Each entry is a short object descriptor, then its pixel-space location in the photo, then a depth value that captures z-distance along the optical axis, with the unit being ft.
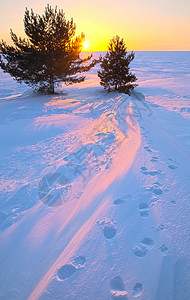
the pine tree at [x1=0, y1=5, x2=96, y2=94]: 25.45
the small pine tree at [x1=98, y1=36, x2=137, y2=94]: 33.17
